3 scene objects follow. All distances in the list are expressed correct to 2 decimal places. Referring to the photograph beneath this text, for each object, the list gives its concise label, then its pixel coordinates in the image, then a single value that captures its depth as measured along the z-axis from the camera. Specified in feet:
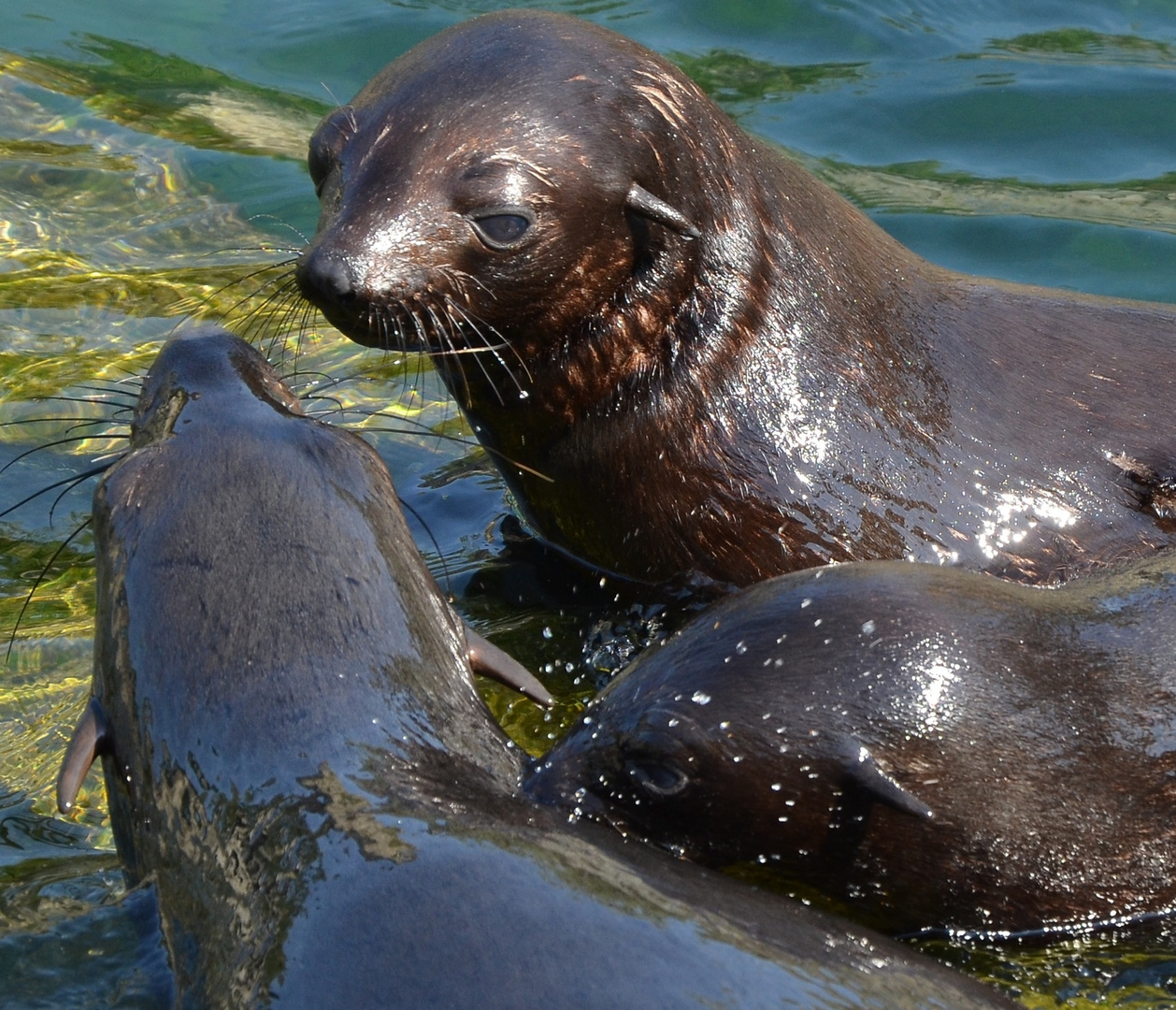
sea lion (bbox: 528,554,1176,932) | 31.14
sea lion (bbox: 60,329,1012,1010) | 23.40
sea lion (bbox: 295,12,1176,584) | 40.04
